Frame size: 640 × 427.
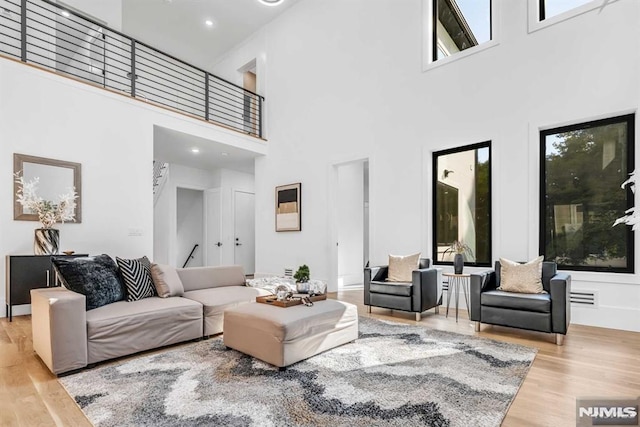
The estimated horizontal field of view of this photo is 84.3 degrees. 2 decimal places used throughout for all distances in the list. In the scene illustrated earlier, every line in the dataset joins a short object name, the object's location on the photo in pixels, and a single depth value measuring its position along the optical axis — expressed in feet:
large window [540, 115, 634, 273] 12.28
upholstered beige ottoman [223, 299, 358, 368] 8.38
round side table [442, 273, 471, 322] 14.79
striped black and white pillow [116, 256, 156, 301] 10.78
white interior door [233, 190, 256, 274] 29.73
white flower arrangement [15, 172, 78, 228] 13.96
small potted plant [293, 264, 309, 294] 10.79
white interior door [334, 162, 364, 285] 22.86
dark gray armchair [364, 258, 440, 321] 13.41
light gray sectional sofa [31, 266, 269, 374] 8.07
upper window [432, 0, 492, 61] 15.90
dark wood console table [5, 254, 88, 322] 13.19
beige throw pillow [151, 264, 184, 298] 11.37
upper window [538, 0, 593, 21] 13.30
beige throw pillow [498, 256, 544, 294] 11.69
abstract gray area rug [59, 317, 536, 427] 6.23
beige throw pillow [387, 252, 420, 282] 14.84
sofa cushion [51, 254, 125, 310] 9.35
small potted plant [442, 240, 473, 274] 15.57
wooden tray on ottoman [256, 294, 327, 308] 9.73
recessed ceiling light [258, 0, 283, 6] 19.39
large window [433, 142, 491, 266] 15.30
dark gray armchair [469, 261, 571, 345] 10.37
